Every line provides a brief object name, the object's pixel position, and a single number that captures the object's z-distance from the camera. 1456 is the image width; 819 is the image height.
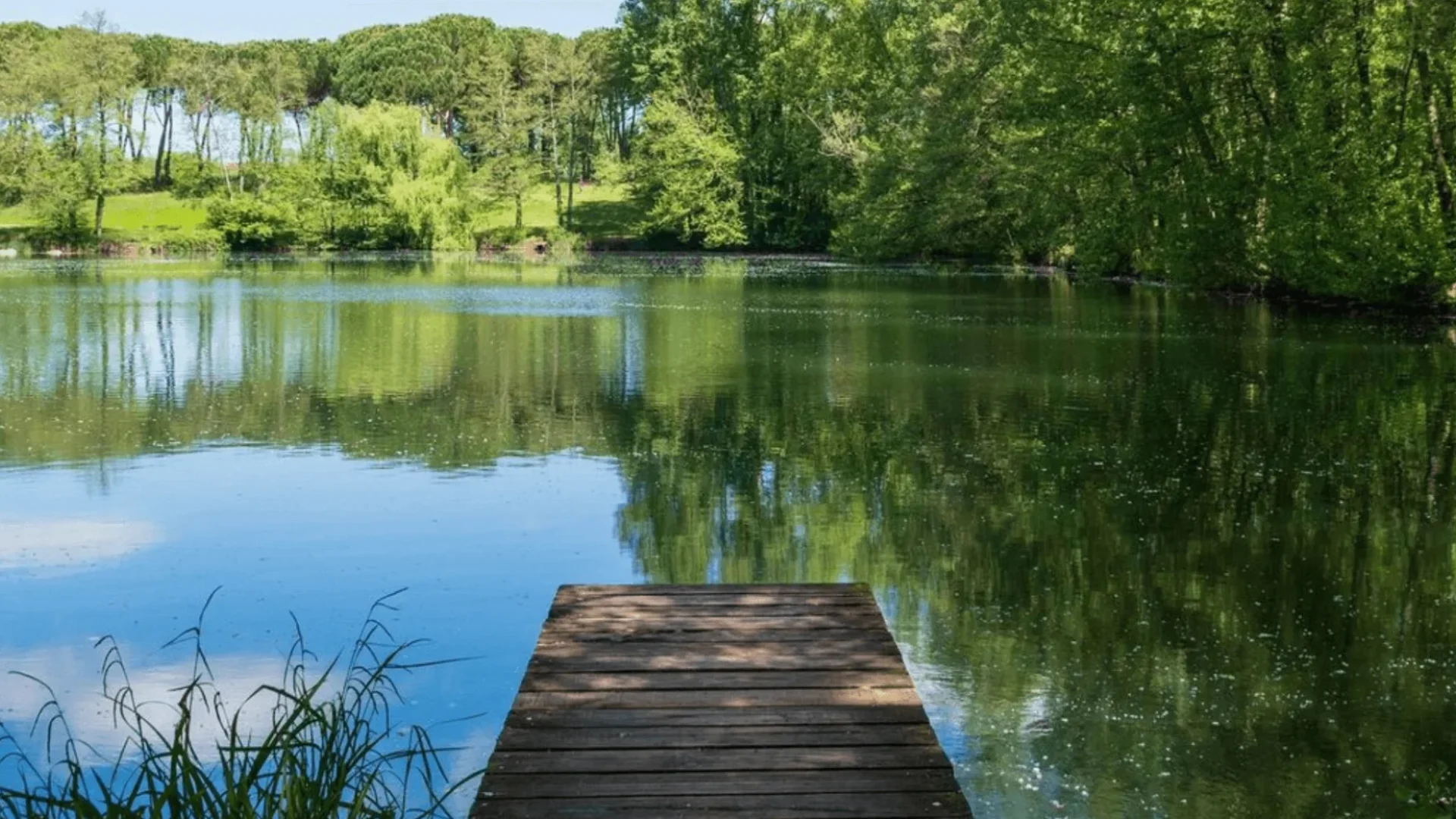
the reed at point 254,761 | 3.18
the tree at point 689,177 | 61.12
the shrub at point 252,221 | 63.62
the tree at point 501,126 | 68.56
